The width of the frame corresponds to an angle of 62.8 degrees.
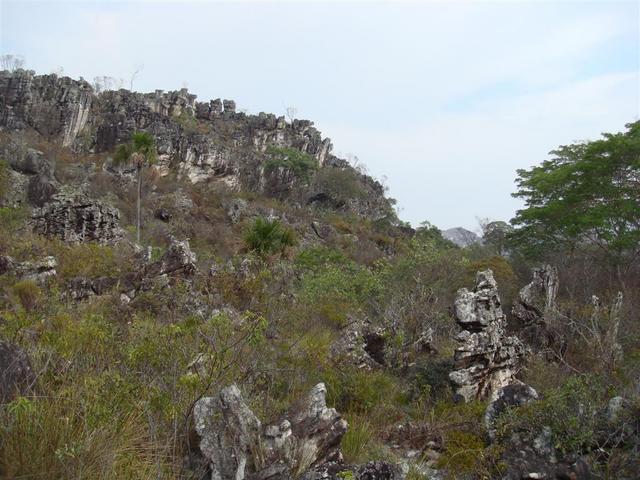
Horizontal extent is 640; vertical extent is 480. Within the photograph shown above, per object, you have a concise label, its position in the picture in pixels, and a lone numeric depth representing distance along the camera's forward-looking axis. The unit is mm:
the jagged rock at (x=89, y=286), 9086
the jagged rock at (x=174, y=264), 9898
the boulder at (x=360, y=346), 6840
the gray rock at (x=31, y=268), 9336
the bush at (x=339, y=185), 45281
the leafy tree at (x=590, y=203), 16109
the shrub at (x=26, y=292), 7871
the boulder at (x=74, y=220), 12477
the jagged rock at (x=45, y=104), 39344
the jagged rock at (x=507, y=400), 4262
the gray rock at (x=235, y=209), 31216
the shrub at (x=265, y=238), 16016
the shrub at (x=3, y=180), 21438
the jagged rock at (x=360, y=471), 3078
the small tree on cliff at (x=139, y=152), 22656
